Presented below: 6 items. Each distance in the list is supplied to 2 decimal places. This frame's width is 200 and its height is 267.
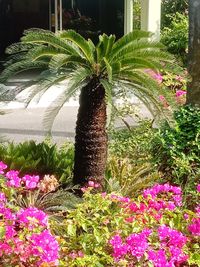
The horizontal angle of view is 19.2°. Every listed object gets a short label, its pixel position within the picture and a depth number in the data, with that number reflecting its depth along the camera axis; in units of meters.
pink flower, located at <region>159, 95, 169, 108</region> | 5.75
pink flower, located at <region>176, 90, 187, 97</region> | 9.22
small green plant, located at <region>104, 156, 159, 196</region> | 5.70
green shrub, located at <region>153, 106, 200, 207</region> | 5.95
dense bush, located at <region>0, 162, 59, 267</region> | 3.55
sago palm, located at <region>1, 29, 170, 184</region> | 5.38
